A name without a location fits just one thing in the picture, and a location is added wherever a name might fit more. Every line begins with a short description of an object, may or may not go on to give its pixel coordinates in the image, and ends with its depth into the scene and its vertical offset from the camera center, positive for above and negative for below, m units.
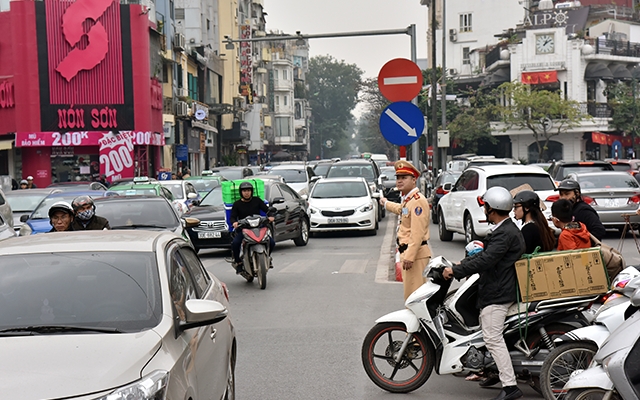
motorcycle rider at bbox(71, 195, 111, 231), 10.38 -0.83
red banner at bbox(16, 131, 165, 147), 41.72 +0.13
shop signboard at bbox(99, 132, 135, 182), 42.22 -0.73
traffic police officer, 8.80 -0.89
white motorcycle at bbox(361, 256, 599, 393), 6.96 -1.54
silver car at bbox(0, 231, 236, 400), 4.14 -0.96
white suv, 18.27 -1.09
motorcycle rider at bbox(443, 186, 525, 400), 6.78 -1.05
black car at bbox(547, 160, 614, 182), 22.50 -0.90
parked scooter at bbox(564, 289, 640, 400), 4.54 -1.21
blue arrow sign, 12.15 +0.15
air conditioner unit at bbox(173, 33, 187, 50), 53.09 +5.60
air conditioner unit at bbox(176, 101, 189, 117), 52.19 +1.72
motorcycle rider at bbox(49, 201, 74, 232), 9.91 -0.80
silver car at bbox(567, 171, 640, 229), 20.03 -1.54
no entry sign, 12.59 +0.71
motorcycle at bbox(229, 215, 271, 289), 13.98 -1.65
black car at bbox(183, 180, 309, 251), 19.38 -1.77
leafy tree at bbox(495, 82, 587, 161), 67.94 +1.47
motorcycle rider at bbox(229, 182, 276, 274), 14.38 -1.13
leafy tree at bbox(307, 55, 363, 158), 156.12 +6.73
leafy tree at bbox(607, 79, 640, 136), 72.88 +1.60
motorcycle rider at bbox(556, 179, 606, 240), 9.84 -0.86
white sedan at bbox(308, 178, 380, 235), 24.00 -1.97
